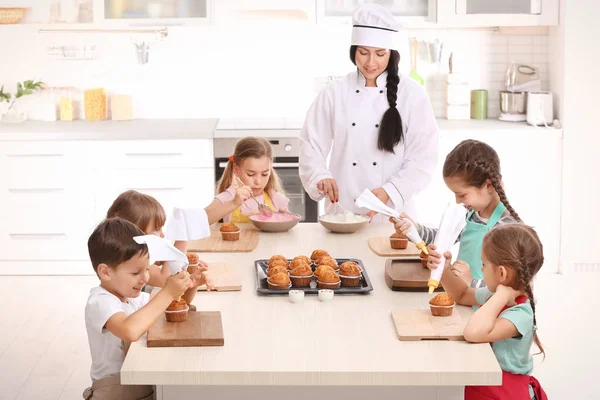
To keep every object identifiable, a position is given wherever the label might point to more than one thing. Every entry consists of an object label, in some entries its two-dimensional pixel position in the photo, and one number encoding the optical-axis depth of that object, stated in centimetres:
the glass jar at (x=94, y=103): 628
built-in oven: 572
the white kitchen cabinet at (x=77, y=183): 579
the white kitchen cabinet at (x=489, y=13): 602
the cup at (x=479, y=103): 635
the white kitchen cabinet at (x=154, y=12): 606
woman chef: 383
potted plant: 623
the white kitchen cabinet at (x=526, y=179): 585
